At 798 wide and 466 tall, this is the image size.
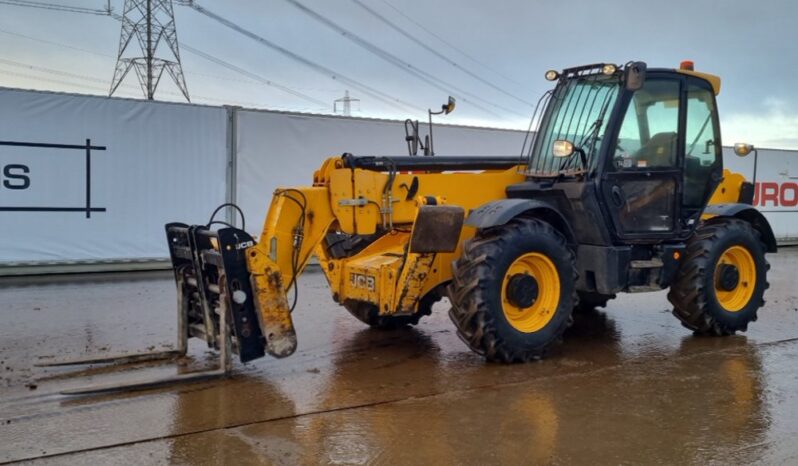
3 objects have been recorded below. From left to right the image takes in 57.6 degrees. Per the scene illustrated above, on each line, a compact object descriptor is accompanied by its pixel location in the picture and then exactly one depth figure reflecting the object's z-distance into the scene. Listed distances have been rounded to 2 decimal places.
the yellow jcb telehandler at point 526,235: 5.68
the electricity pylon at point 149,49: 27.31
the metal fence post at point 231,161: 12.37
